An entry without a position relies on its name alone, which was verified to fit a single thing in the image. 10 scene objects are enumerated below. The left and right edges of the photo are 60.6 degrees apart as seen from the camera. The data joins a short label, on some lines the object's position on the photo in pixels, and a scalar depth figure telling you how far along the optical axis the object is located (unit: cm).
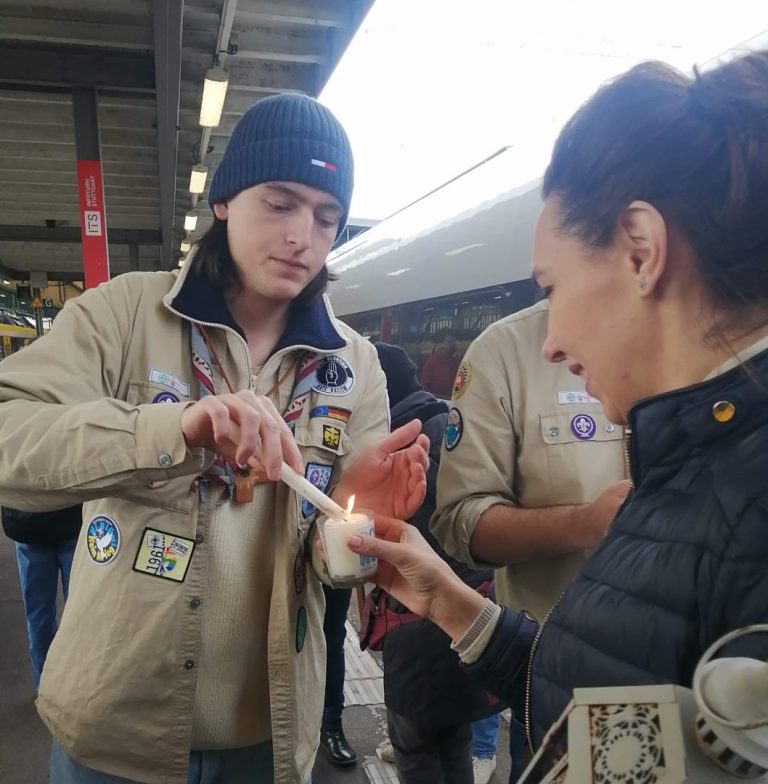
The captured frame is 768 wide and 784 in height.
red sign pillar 769
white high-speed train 456
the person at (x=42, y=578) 313
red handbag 212
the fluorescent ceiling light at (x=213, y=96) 645
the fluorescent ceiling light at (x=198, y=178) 991
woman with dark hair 72
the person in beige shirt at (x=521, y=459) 165
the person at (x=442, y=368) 545
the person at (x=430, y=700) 206
